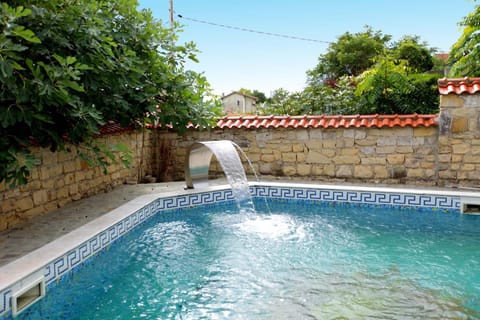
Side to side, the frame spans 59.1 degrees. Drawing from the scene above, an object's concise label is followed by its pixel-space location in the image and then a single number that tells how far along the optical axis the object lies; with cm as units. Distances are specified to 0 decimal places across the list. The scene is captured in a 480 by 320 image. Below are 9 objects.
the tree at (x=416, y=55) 2172
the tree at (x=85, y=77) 428
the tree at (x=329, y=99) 1180
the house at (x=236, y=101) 4456
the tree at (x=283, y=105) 1331
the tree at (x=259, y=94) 5475
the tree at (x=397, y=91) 1026
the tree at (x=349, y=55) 2631
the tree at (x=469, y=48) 1226
